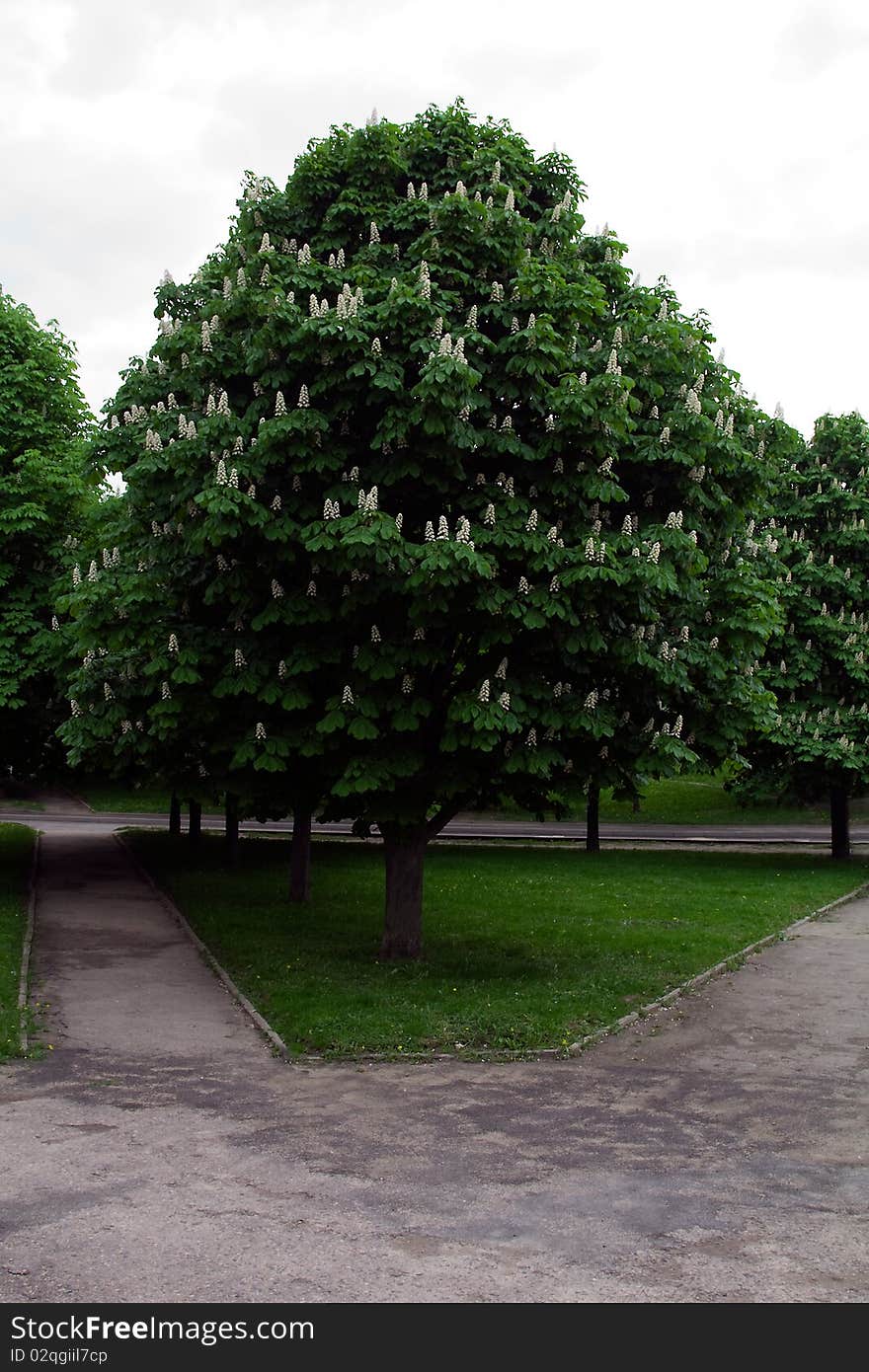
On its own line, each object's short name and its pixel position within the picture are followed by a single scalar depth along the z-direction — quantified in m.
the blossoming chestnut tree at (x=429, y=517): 12.59
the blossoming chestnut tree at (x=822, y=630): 27.72
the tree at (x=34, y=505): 21.56
